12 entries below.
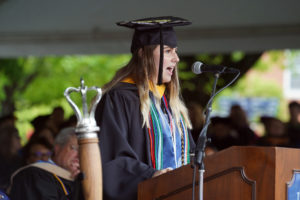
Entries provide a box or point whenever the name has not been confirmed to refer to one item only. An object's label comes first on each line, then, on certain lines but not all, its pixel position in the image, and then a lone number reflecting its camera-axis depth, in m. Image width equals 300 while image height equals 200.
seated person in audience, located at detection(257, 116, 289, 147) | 18.47
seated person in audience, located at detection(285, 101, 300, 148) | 19.09
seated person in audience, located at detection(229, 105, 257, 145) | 19.89
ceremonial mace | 5.49
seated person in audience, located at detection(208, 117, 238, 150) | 18.59
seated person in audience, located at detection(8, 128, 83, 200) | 9.52
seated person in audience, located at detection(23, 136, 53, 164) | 13.37
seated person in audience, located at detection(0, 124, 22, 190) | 14.32
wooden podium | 6.29
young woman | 7.12
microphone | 6.79
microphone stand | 6.19
